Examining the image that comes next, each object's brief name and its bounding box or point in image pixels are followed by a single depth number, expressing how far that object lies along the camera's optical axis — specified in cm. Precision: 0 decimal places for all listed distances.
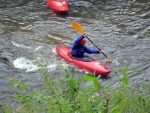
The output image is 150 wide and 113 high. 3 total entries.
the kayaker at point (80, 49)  1571
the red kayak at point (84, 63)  1464
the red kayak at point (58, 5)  2320
